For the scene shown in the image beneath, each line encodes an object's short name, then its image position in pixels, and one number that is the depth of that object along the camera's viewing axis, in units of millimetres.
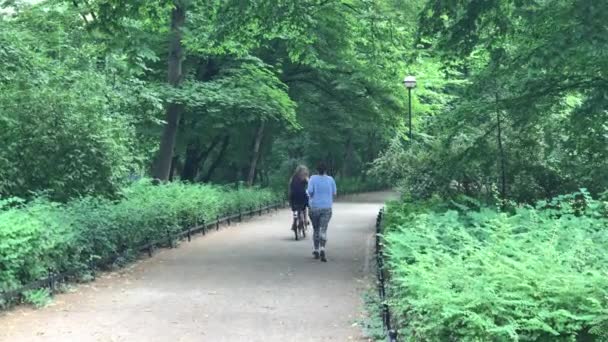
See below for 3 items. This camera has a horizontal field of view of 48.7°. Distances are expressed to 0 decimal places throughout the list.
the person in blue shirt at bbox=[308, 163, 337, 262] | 12906
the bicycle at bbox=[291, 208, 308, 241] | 17375
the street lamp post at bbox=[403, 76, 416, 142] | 24906
